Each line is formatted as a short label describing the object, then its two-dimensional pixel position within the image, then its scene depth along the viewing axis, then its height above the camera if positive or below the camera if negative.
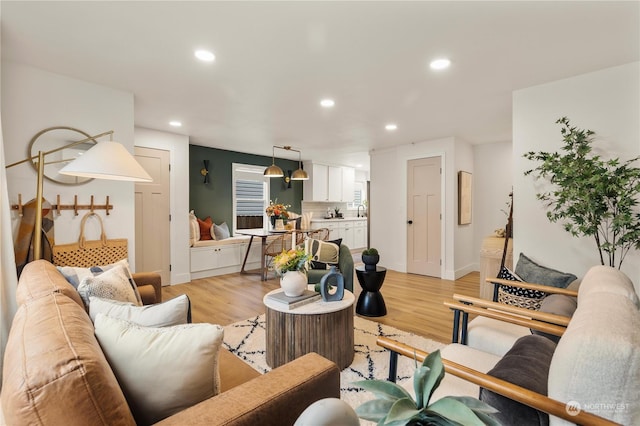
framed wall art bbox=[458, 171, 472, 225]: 5.21 +0.17
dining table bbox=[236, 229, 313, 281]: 5.17 -0.62
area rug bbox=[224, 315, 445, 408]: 2.14 -1.21
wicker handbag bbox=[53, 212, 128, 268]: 2.66 -0.41
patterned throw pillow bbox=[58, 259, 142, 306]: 1.83 -0.42
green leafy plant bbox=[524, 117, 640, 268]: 2.26 +0.11
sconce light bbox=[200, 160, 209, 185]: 5.72 +0.68
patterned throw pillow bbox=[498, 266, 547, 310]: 2.24 -0.68
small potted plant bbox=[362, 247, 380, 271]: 3.24 -0.56
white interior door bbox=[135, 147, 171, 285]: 4.36 -0.13
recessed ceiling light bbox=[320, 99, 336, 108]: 3.34 +1.18
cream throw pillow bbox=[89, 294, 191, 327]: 1.23 -0.43
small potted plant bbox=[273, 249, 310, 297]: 2.32 -0.50
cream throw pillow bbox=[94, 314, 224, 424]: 0.91 -0.48
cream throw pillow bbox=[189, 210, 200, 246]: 5.10 -0.38
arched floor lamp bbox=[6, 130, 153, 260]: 1.95 +0.28
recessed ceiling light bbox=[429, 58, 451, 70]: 2.42 +1.18
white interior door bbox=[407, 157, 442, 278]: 5.27 -0.16
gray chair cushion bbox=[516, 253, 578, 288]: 2.34 -0.55
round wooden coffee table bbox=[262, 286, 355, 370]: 2.16 -0.91
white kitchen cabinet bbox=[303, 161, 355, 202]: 7.43 +0.63
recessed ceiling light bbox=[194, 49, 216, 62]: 2.29 +1.18
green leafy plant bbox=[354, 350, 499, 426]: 0.56 -0.39
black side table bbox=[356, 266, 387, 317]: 3.27 -0.98
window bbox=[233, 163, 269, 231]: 6.33 +0.23
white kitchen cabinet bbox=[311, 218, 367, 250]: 7.47 -0.59
